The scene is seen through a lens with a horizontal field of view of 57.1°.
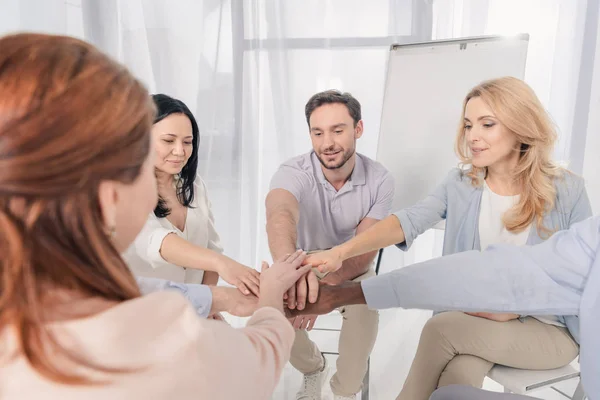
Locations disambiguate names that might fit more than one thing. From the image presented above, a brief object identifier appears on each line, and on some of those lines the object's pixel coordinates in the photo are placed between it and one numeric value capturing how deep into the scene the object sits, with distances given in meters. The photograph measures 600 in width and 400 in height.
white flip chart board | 2.33
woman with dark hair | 1.63
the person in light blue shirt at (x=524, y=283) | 1.06
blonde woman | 1.52
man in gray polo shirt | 1.98
